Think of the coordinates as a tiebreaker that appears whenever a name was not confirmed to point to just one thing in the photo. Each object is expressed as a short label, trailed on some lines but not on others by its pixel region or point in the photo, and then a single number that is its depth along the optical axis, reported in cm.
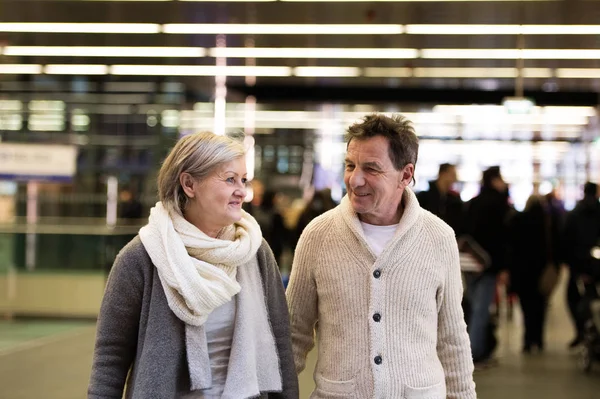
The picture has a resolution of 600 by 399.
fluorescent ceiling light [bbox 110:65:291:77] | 1402
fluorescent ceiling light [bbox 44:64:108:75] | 1381
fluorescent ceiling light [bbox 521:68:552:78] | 1398
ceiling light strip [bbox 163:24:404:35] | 1059
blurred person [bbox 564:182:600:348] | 935
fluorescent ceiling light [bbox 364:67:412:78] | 1419
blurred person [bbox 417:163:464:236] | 829
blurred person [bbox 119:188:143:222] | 1398
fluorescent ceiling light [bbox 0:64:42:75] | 1381
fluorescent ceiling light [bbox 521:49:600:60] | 1213
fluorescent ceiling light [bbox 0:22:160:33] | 1080
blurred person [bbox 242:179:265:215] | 1368
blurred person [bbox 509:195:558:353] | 995
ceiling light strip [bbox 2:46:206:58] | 1242
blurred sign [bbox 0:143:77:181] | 1187
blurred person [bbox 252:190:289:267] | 1318
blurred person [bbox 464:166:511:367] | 861
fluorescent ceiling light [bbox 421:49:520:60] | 1222
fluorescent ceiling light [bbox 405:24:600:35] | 1044
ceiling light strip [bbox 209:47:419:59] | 1229
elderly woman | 259
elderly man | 284
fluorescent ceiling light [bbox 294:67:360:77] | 1404
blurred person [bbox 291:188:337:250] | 1078
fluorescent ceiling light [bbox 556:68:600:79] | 1369
